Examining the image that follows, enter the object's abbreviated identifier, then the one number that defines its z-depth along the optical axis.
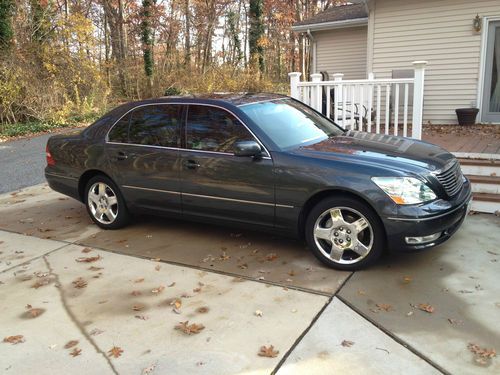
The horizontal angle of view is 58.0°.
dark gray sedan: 3.91
